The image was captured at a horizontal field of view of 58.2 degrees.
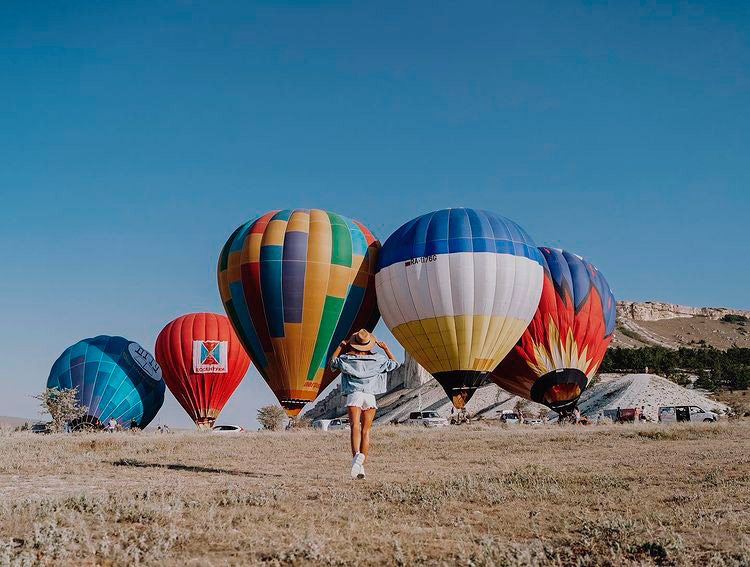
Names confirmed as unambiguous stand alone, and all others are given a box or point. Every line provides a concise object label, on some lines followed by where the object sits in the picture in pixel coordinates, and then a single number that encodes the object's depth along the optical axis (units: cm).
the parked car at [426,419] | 4178
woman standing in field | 1048
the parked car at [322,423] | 4616
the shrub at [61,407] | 4069
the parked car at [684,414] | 3969
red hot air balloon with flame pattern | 3747
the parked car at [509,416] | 5494
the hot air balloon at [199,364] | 4462
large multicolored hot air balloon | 3441
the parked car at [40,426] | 4520
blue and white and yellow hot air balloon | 3181
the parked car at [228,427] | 3966
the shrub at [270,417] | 6639
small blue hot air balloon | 4503
